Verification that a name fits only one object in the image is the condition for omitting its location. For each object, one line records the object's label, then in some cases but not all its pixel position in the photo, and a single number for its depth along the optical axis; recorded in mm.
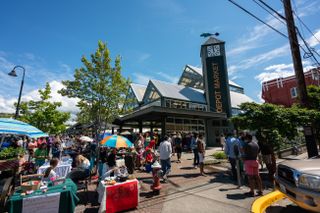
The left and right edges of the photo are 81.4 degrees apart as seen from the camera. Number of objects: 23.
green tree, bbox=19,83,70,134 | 17812
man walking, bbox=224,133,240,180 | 7445
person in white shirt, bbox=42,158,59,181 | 5852
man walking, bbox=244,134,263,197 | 5796
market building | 22859
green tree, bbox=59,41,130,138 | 12359
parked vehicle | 3625
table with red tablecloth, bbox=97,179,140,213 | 4541
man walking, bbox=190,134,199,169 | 10309
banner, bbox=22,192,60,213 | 4062
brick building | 35025
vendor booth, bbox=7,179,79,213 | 4023
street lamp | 14706
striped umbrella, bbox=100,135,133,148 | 7477
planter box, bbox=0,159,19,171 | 6664
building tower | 25531
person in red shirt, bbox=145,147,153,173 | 9565
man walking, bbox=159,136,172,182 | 7930
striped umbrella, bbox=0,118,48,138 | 6902
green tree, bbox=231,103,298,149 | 7719
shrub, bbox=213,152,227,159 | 12969
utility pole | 8648
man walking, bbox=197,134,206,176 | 8453
